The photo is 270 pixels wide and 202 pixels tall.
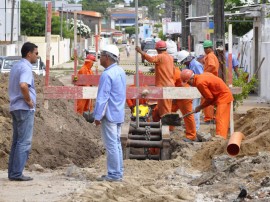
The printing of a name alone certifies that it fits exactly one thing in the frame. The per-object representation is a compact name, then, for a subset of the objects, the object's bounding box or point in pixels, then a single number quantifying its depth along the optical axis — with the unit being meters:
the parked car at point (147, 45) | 68.06
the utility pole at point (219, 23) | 23.59
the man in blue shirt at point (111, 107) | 10.47
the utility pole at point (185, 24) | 47.38
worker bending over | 14.46
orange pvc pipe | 11.18
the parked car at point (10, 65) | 35.51
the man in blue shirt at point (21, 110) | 10.50
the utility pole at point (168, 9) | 97.09
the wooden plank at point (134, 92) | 14.47
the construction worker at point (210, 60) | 18.70
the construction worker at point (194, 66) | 17.73
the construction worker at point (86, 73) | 20.28
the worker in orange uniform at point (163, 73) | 16.78
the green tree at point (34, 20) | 74.81
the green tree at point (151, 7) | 162.38
